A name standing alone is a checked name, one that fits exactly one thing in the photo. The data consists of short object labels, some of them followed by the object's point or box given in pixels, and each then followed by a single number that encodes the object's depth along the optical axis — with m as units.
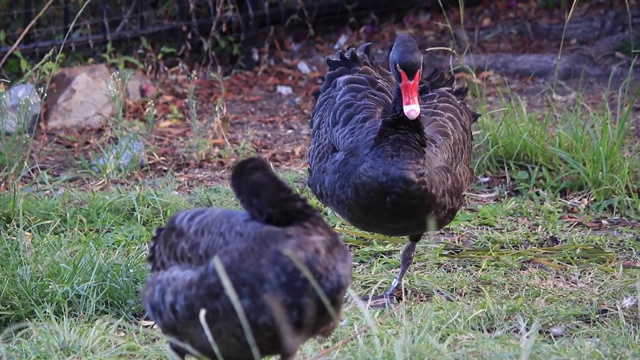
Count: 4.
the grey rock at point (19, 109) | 10.55
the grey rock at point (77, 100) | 15.04
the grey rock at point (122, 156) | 12.76
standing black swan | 8.87
